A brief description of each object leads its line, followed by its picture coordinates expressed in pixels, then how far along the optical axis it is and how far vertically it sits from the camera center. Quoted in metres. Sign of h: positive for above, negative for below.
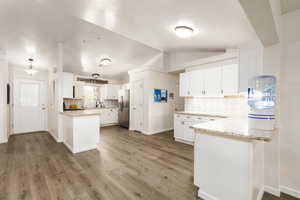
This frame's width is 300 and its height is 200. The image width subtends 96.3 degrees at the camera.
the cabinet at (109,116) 6.54 -0.91
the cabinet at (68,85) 5.33 +0.53
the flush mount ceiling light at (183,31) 2.67 +1.37
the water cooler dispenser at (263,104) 1.54 -0.06
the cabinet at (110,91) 7.10 +0.38
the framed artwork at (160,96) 5.09 +0.10
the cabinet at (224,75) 2.41 +0.58
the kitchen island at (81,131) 3.20 -0.83
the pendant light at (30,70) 4.49 +0.92
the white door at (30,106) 5.11 -0.32
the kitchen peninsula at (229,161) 1.35 -0.70
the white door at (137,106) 5.21 -0.32
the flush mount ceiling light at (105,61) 4.47 +1.27
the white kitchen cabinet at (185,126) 3.67 -0.81
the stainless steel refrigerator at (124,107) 6.01 -0.40
